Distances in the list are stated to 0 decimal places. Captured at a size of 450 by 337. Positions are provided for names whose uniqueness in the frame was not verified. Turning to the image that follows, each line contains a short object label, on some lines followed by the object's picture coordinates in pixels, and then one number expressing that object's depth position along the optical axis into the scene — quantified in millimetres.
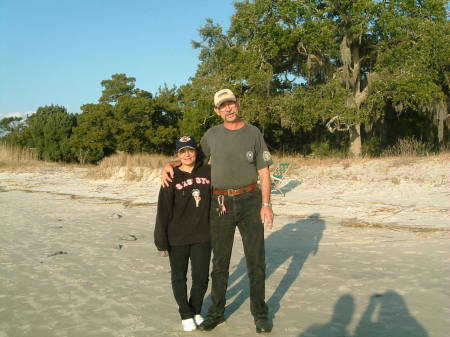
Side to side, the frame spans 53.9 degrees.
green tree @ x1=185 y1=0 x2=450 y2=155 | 17562
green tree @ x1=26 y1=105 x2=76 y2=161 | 32250
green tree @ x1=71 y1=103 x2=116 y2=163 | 29984
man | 3600
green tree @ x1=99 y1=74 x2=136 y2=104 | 34781
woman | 3549
